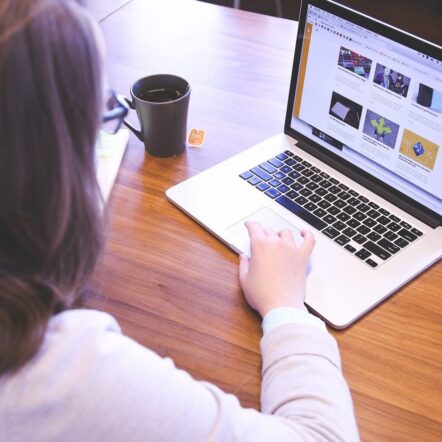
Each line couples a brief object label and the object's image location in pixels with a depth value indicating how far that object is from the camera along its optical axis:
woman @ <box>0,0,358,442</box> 0.50
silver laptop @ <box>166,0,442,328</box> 0.87
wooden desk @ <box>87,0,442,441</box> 0.74
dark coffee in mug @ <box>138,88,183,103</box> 1.12
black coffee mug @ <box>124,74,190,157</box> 1.06
